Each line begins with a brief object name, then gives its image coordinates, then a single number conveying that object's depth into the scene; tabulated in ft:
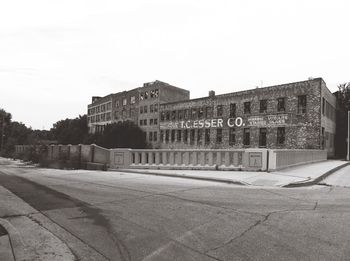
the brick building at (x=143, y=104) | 188.14
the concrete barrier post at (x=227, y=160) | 44.45
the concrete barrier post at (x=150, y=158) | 51.37
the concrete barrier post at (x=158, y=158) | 50.60
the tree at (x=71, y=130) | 267.39
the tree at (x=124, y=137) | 184.96
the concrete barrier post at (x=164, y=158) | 49.80
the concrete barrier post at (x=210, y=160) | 45.57
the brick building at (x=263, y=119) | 108.06
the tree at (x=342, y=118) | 130.00
